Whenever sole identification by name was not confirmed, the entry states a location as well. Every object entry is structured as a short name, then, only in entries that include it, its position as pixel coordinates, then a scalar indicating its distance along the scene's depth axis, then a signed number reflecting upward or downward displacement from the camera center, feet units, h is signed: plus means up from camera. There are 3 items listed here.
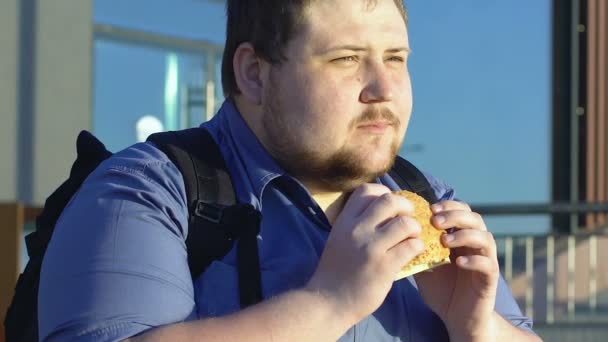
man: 5.71 -0.34
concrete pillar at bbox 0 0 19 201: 21.12 +1.32
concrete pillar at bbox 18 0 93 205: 21.40 +1.48
